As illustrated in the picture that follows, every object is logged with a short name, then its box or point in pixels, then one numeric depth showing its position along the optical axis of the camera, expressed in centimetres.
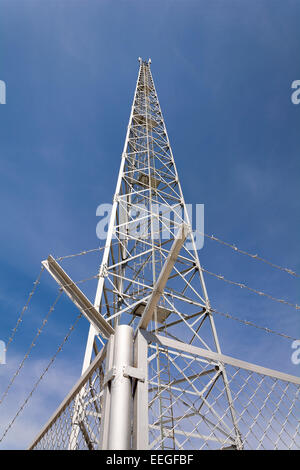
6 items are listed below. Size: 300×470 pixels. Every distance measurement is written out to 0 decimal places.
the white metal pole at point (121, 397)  256
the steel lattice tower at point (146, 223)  973
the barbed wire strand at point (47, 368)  598
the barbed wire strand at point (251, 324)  541
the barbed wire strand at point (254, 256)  790
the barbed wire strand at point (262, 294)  696
